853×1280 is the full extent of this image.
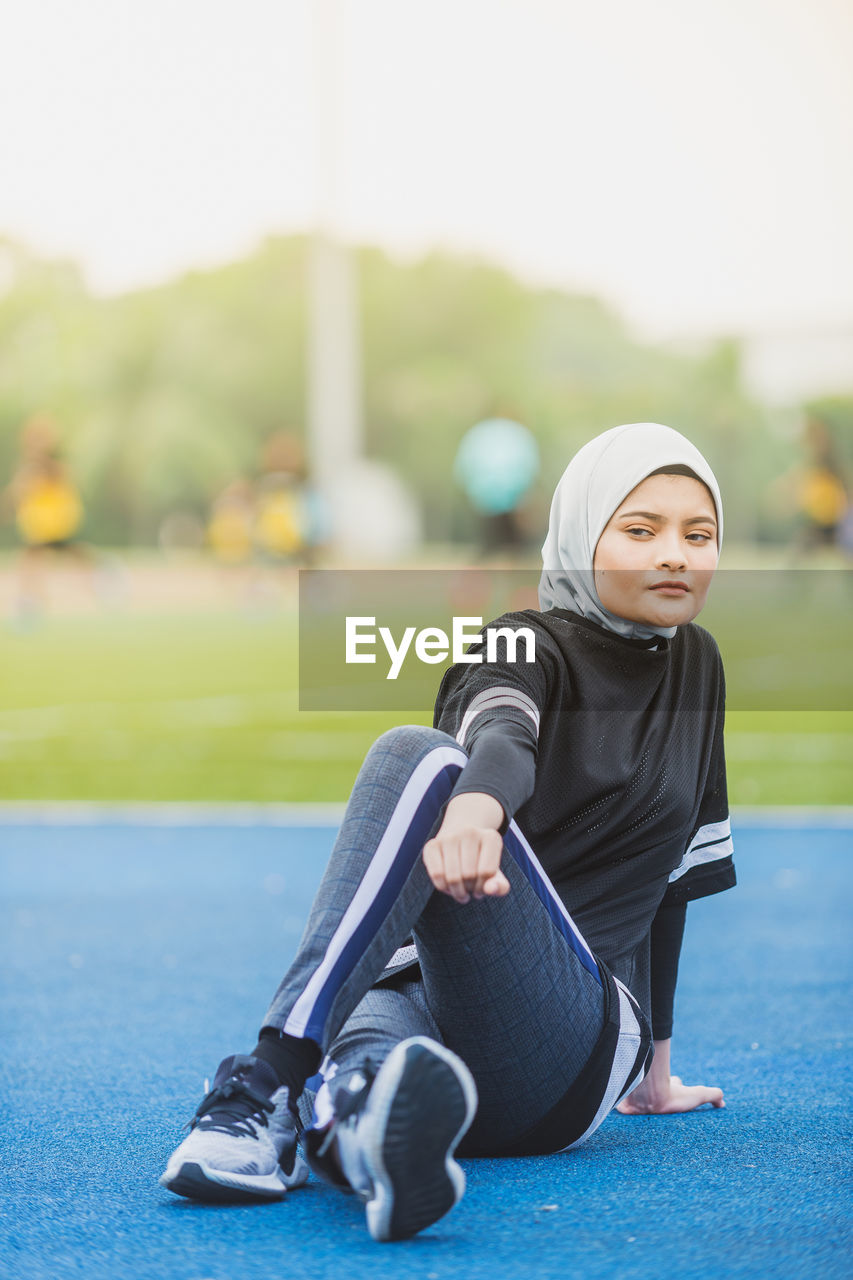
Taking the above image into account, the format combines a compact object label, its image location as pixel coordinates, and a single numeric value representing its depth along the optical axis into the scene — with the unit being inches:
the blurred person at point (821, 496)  931.3
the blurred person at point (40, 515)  919.7
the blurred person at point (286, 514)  1013.2
